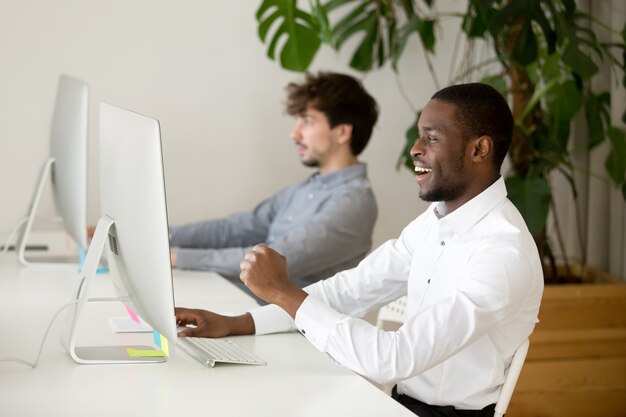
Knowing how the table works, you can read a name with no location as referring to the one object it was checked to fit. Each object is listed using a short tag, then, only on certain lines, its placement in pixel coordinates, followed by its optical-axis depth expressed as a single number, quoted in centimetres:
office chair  296
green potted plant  447
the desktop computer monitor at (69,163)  387
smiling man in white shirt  287
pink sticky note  345
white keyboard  297
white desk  267
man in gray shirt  440
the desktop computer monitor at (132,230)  277
